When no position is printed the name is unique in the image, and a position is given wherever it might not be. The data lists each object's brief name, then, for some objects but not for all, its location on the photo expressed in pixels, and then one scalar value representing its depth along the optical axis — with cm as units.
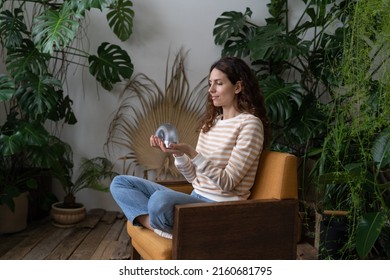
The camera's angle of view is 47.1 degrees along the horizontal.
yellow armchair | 167
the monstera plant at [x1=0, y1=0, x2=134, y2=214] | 275
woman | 180
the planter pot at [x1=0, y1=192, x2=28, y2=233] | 303
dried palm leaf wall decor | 356
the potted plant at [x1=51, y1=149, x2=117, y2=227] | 325
